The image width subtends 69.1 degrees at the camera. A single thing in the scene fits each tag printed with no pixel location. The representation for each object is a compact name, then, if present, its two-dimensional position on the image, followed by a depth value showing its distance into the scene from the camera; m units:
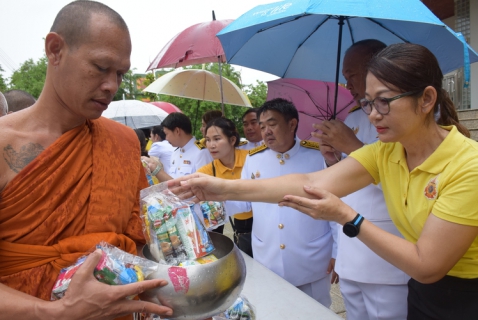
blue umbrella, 1.85
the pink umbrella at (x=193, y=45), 4.19
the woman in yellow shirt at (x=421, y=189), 1.45
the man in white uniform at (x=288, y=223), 2.77
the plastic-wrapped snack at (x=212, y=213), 1.84
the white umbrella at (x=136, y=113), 6.99
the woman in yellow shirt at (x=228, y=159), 3.93
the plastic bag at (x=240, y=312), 1.70
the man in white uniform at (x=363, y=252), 2.20
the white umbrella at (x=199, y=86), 5.91
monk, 1.16
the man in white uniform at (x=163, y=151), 6.56
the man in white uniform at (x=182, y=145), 5.22
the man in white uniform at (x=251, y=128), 5.10
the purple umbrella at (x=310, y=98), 3.44
